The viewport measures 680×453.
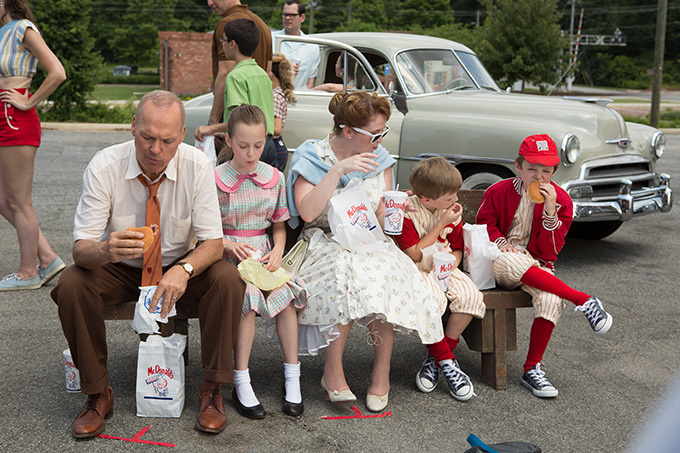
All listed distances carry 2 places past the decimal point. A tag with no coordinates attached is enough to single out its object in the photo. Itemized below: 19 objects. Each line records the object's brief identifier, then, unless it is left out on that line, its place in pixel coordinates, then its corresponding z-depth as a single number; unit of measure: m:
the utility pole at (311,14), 47.66
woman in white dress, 3.43
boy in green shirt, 4.86
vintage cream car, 6.27
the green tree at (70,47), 16.92
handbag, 3.72
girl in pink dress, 3.42
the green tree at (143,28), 59.34
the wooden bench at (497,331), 3.79
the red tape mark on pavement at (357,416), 3.42
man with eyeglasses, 7.05
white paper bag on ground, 3.26
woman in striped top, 4.98
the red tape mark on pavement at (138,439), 3.11
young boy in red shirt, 3.70
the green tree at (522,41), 22.88
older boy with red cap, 3.75
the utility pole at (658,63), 19.88
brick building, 37.28
